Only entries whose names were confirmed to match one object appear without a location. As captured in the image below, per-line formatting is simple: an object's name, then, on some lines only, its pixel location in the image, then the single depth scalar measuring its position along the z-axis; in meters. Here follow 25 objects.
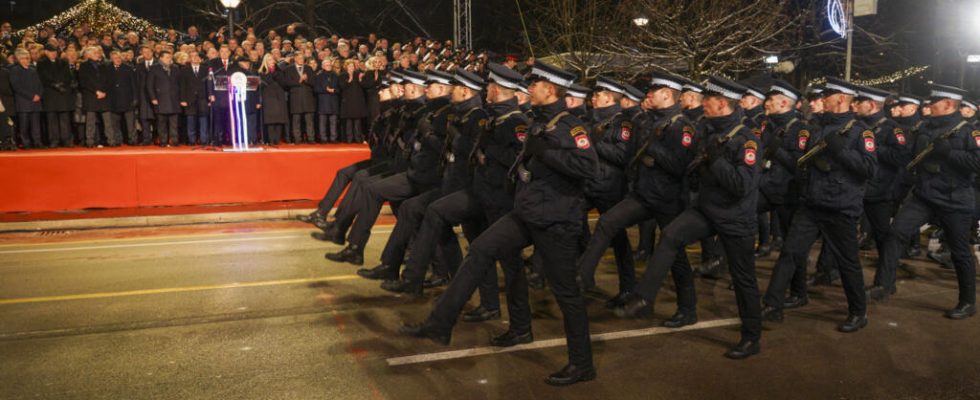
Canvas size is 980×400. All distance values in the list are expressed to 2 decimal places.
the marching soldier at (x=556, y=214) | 5.31
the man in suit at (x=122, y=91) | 16.14
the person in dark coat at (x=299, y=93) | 17.27
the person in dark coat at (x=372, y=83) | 18.20
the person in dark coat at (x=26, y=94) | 15.43
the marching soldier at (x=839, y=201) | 6.73
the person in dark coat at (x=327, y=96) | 17.64
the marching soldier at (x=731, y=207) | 6.06
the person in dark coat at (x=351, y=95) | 17.95
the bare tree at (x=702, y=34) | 16.45
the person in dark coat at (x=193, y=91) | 16.44
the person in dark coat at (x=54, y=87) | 15.69
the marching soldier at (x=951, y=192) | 7.39
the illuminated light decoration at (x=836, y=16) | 16.14
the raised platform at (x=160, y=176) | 12.79
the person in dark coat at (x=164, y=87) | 16.25
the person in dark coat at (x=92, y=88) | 15.89
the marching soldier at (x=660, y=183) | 6.97
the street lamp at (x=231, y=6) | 16.83
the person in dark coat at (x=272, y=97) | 17.11
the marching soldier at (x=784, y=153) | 7.26
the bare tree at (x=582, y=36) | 17.88
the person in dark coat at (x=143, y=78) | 16.34
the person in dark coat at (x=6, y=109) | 15.16
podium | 15.28
